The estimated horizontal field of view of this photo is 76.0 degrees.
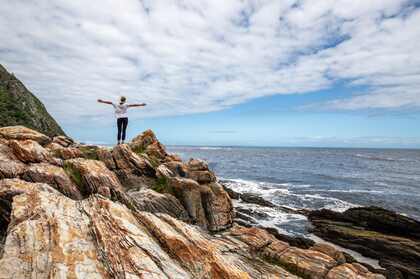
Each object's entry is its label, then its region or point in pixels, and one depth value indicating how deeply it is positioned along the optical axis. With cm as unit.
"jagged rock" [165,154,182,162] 2474
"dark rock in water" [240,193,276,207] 3317
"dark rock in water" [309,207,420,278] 1883
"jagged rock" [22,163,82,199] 1434
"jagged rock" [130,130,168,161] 2503
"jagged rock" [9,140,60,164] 1594
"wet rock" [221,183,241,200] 3516
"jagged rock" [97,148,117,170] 2017
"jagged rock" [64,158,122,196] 1556
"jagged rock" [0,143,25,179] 1406
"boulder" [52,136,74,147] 2243
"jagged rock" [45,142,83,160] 1891
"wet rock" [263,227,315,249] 1966
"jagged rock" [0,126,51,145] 1884
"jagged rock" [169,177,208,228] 1881
